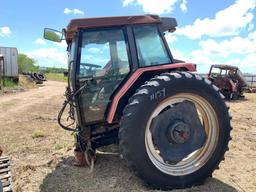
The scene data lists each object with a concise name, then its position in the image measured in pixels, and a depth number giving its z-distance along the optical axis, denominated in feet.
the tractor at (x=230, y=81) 37.17
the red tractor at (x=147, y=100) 8.27
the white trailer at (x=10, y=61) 48.33
